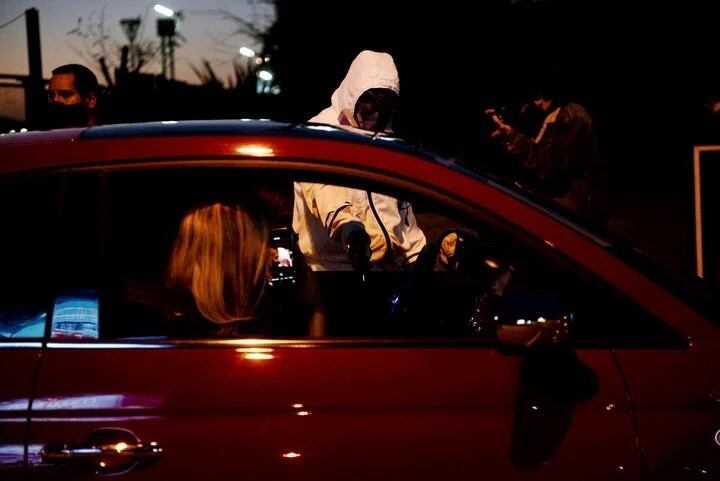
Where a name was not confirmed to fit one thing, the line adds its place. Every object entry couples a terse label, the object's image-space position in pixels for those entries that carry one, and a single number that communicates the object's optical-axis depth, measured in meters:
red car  2.50
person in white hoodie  3.74
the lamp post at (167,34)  16.48
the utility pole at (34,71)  11.86
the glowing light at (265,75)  16.04
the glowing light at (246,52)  15.62
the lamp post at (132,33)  16.83
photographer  7.00
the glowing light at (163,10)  15.95
